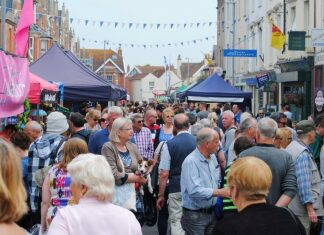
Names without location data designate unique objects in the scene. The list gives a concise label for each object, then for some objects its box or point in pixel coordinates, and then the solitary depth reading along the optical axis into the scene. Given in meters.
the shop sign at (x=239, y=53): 26.98
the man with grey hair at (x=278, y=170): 6.26
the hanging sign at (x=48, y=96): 12.54
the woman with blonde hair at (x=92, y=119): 11.66
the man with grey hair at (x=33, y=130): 8.41
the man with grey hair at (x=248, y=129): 8.16
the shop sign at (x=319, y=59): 21.86
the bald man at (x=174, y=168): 8.10
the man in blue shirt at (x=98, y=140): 8.93
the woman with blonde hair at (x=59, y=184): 6.05
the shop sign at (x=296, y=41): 22.03
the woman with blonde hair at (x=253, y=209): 3.93
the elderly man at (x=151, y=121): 12.45
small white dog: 7.73
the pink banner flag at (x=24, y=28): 9.92
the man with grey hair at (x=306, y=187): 6.77
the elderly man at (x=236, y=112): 18.64
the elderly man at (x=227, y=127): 10.82
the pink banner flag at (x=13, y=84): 7.73
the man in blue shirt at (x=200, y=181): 6.79
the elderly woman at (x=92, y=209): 4.13
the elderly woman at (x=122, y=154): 7.37
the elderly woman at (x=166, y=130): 10.73
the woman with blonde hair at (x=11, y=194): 3.22
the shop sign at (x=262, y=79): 27.98
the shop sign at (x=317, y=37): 14.94
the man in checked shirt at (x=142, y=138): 10.84
